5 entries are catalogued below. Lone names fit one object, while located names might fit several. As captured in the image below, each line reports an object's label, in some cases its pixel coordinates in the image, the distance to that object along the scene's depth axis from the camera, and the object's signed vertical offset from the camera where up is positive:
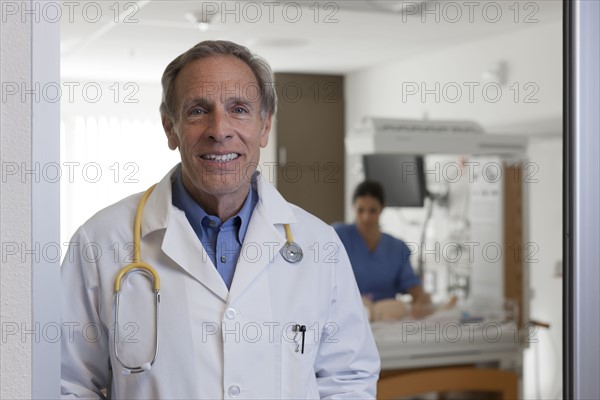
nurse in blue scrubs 2.39 -0.17
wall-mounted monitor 2.81 +0.11
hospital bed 1.91 -0.40
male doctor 0.83 -0.09
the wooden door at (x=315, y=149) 3.27 +0.26
